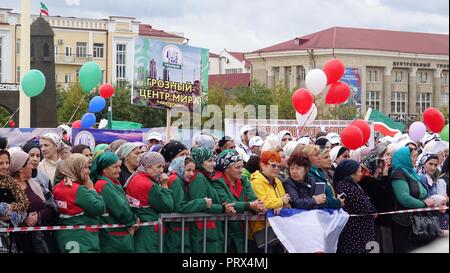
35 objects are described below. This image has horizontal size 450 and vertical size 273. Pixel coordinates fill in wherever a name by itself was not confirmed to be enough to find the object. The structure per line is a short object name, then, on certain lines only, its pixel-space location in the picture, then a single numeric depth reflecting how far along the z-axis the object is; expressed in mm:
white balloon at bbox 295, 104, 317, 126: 20219
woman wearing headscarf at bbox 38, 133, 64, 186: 10914
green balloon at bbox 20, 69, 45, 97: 19703
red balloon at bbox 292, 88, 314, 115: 19578
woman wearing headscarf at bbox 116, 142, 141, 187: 10062
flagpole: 27500
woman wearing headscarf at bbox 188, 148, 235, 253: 9711
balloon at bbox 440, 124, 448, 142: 10984
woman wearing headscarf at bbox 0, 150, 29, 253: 8750
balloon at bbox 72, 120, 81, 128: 21922
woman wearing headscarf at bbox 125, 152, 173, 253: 9422
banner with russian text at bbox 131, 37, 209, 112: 21781
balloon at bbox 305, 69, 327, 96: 19812
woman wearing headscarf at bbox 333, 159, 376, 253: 10727
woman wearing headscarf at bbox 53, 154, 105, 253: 8961
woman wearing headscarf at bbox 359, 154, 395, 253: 11195
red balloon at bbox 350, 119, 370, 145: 17681
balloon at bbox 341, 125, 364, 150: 15688
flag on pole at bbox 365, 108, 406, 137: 25302
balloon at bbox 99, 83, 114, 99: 25406
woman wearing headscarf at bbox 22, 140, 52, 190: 9562
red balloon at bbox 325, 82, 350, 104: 19516
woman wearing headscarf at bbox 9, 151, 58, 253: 8919
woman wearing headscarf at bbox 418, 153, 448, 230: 11664
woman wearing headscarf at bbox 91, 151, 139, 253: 9148
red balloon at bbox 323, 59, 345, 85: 19875
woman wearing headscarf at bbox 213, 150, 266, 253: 9930
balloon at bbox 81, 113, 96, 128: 21812
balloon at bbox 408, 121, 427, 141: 20047
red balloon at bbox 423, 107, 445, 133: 17734
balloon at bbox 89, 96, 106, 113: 25094
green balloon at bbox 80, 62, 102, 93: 21969
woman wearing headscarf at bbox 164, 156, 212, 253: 9562
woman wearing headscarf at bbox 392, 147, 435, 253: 11211
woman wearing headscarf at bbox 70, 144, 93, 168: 11266
